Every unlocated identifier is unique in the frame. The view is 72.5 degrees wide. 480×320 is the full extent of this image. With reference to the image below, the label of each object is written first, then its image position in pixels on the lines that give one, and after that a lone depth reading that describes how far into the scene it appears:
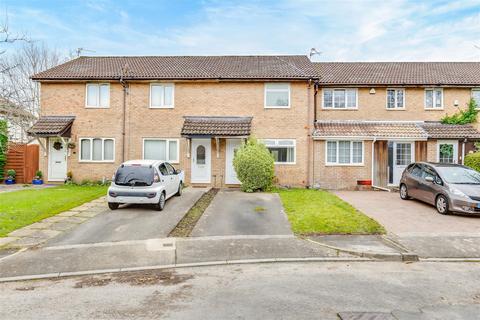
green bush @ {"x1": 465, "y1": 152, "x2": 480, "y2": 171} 14.45
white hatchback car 10.34
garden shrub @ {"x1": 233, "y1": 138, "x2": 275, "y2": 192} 14.57
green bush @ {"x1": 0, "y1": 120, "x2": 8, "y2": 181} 15.91
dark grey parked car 10.16
